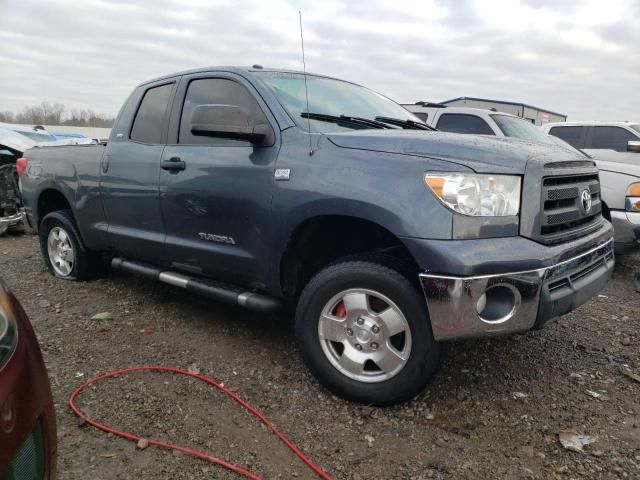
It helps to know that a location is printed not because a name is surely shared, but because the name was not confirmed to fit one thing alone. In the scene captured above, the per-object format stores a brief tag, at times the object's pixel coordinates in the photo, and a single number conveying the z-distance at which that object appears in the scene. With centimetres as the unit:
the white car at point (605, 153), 497
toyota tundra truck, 230
